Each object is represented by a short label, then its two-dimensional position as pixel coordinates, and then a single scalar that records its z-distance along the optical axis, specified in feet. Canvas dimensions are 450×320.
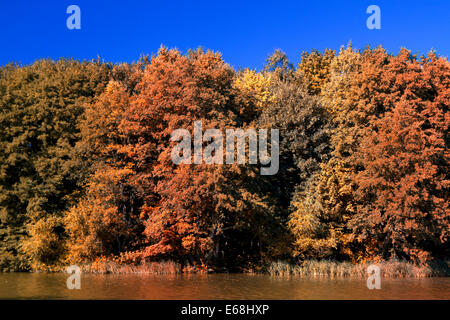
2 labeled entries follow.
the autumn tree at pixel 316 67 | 185.16
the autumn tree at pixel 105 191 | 116.67
